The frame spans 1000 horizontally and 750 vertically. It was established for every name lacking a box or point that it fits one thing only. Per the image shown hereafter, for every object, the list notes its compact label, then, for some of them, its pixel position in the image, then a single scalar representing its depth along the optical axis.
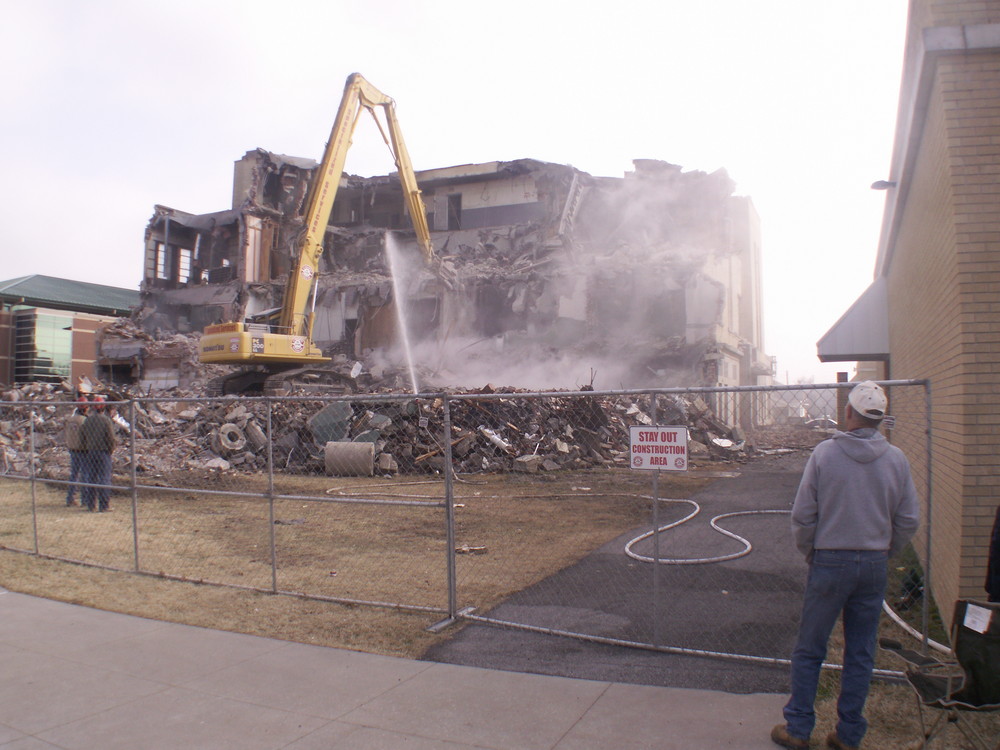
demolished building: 28.69
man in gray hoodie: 3.35
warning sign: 4.79
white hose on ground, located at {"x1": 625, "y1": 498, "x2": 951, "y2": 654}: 4.91
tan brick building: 4.53
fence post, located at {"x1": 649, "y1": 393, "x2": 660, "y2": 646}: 4.79
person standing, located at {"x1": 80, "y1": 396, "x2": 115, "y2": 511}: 11.05
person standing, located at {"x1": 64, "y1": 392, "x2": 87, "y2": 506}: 11.31
